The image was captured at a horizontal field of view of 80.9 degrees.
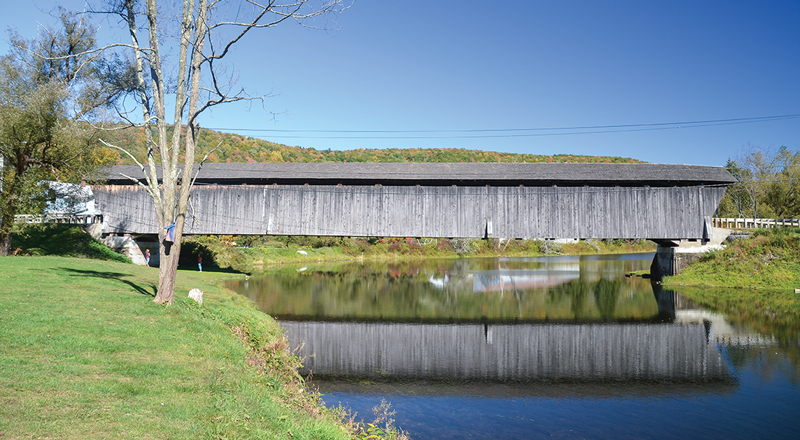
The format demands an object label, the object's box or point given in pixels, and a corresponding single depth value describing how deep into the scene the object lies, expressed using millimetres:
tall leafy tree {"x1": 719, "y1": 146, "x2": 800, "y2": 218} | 33312
